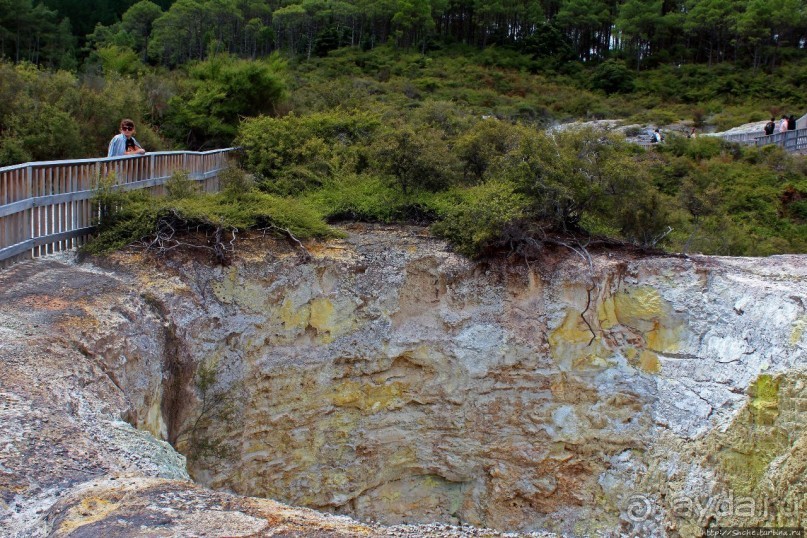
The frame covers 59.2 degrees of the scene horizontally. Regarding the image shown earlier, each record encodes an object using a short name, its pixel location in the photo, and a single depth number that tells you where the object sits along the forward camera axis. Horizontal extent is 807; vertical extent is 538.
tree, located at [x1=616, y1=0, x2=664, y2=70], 54.13
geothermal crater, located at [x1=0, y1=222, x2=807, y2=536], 8.79
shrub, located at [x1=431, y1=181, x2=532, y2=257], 10.82
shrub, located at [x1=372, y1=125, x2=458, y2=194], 12.74
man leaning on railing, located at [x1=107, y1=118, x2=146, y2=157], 11.25
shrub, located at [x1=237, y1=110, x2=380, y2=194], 14.10
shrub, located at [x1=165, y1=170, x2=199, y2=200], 11.37
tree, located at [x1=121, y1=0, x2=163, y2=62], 54.78
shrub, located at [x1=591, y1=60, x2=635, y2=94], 47.97
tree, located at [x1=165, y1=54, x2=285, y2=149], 18.42
